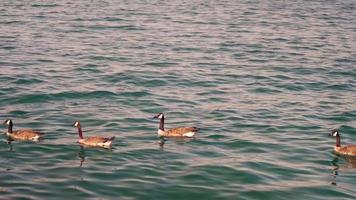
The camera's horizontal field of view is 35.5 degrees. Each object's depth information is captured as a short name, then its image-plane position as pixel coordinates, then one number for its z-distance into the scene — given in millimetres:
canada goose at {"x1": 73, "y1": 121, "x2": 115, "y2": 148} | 23031
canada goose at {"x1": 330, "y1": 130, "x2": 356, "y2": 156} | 22984
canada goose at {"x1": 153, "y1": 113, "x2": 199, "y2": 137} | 24766
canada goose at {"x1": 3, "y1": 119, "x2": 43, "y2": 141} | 23578
